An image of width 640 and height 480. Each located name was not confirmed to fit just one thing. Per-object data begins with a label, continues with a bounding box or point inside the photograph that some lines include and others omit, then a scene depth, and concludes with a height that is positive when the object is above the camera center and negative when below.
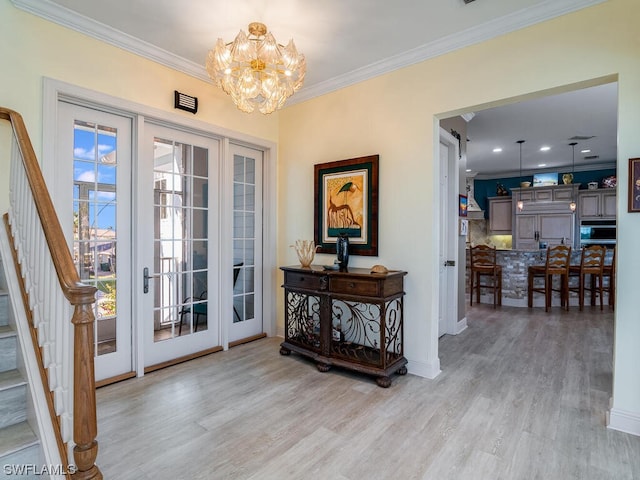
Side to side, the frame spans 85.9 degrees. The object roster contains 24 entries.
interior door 4.36 -0.06
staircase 1.49 -0.84
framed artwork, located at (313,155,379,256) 3.54 +0.35
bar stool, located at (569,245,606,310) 5.96 -0.53
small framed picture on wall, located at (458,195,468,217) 4.74 +0.44
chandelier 2.38 +1.20
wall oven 8.31 +0.09
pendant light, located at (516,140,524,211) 8.91 +0.88
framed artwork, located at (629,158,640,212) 2.22 +0.34
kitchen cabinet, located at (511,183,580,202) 8.65 +1.13
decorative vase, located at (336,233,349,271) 3.46 -0.15
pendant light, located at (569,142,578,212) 7.74 +1.65
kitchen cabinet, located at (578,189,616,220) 8.19 +0.79
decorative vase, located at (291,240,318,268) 3.73 -0.19
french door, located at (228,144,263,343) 4.06 -0.10
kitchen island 6.18 -0.66
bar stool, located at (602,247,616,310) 6.11 -0.76
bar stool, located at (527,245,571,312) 5.85 -0.58
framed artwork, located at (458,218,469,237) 4.79 +0.13
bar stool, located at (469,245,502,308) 6.18 -0.62
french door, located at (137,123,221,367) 3.28 -0.08
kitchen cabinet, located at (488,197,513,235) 9.60 +0.58
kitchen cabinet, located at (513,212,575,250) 8.61 +0.18
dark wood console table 3.05 -0.87
